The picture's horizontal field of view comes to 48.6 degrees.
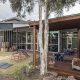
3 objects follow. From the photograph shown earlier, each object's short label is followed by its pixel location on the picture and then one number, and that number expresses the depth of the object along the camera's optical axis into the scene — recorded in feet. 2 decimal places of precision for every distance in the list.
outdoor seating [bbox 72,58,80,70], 17.53
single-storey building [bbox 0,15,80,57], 31.43
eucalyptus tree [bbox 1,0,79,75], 15.05
